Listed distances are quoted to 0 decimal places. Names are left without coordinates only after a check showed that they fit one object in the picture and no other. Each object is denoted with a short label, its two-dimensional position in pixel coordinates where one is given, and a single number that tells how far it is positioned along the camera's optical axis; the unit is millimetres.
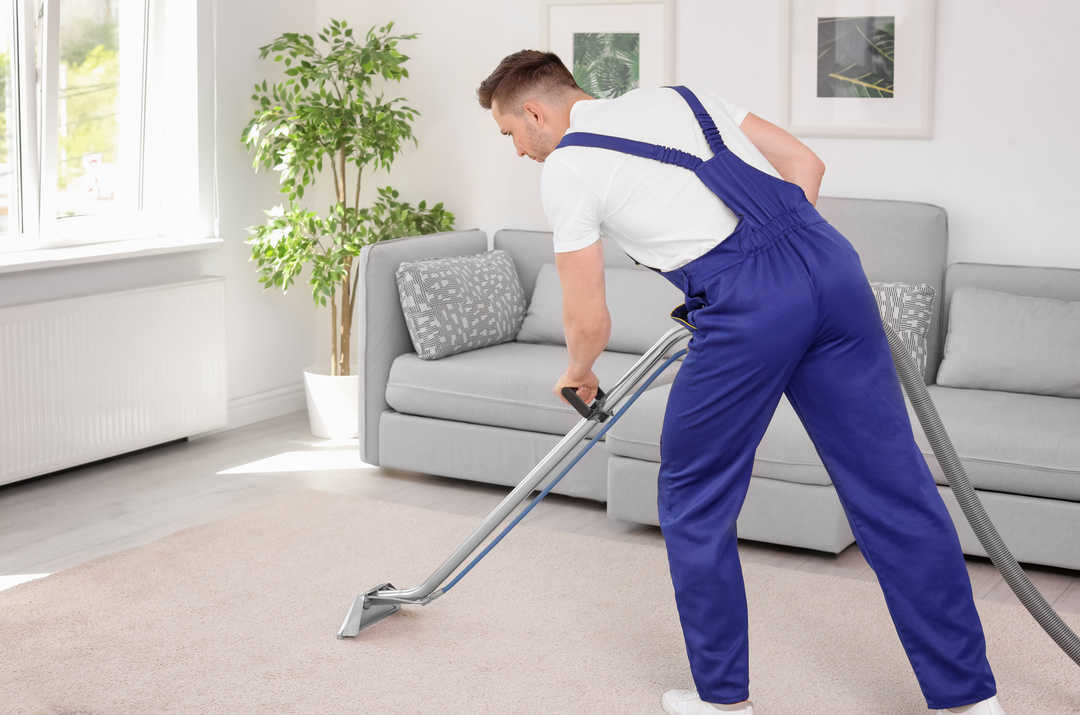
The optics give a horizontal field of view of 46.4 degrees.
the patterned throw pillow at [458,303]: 4039
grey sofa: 3127
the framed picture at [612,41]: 4406
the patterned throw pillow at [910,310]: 3605
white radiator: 3885
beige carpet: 2480
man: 2146
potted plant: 4480
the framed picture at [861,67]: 3973
